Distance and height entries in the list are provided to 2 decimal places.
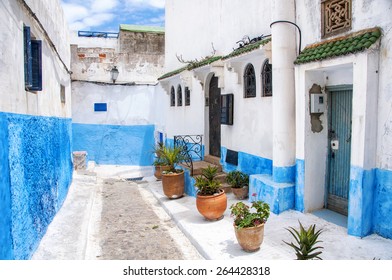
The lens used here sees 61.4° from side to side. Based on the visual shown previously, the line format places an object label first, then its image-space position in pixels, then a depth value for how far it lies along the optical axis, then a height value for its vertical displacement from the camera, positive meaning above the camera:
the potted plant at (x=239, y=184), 7.89 -1.59
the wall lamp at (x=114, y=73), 16.48 +2.29
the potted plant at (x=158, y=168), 12.47 -1.89
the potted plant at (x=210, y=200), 6.70 -1.66
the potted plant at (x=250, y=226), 5.11 -1.68
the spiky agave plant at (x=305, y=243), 4.16 -1.59
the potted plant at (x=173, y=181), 9.18 -1.75
